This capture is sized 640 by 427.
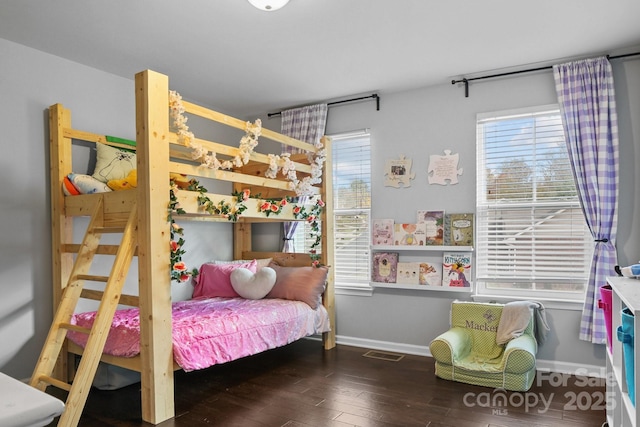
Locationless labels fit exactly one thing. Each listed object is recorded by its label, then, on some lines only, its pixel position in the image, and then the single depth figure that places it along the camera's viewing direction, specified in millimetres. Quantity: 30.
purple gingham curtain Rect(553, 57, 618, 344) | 3312
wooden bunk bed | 2631
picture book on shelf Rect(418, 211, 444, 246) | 4055
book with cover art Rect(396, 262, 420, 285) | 4141
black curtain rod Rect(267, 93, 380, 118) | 4361
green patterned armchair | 3098
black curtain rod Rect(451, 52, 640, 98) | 3361
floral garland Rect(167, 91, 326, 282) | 2865
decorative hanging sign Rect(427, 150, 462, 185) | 4020
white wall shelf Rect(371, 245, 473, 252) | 3895
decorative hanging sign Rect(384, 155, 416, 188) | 4238
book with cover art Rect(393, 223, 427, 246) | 4133
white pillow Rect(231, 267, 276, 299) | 4082
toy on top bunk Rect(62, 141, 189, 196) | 3178
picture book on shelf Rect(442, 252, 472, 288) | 3908
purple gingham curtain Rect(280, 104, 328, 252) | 4621
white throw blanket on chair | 3389
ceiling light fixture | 2502
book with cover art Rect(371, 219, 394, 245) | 4301
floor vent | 3973
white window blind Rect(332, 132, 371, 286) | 4508
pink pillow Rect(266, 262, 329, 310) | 4098
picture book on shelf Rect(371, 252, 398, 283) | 4254
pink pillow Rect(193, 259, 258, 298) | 4297
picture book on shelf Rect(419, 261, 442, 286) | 4051
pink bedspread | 2869
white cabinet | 1473
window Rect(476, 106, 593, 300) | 3593
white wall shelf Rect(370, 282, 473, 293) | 3900
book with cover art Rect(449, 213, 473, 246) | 3919
